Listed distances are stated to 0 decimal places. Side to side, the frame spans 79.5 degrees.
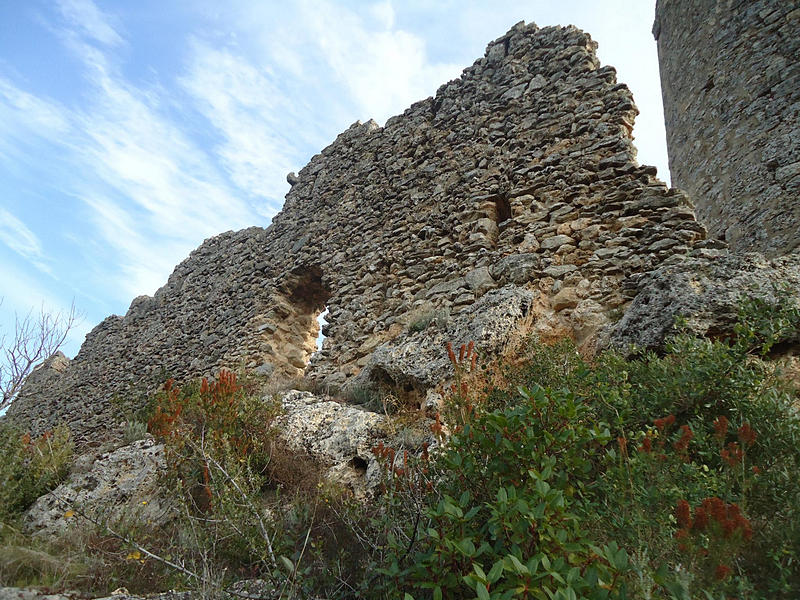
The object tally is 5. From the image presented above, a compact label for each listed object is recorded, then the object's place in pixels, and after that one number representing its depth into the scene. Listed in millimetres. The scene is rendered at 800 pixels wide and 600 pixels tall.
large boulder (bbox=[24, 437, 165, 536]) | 3645
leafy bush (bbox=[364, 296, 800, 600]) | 1343
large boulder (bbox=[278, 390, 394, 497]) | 3578
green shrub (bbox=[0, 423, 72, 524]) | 3777
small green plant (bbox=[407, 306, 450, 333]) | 4715
